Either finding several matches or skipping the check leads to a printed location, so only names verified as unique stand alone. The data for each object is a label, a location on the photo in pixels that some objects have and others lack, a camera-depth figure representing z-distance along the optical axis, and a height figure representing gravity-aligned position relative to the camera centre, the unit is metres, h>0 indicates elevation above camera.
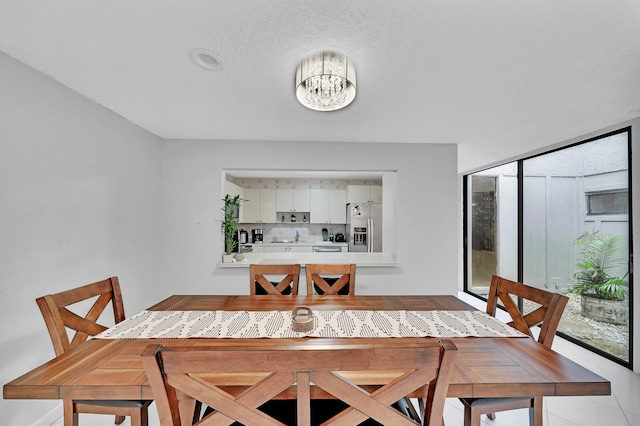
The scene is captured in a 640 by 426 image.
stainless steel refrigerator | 5.45 -0.20
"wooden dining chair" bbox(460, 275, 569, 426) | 1.25 -0.61
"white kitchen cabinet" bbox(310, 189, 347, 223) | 5.88 +0.19
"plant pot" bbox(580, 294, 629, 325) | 2.62 -0.97
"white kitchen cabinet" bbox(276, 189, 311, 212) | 5.81 +0.27
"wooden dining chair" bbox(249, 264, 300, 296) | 2.14 -0.51
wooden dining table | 0.90 -0.59
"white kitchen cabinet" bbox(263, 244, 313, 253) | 5.56 -0.75
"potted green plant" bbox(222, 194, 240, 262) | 3.25 -0.19
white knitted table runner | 1.32 -0.59
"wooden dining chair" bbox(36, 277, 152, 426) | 1.24 -0.61
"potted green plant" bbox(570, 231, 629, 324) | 2.68 -0.67
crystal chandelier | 1.48 +0.74
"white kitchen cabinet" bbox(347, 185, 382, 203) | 5.67 +0.39
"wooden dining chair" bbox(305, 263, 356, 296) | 2.14 -0.51
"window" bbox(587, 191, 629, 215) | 2.66 +0.12
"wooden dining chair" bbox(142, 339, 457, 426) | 0.72 -0.45
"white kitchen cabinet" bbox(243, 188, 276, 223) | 5.75 +0.14
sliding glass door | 2.68 -0.22
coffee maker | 5.90 -0.51
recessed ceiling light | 1.52 +0.90
